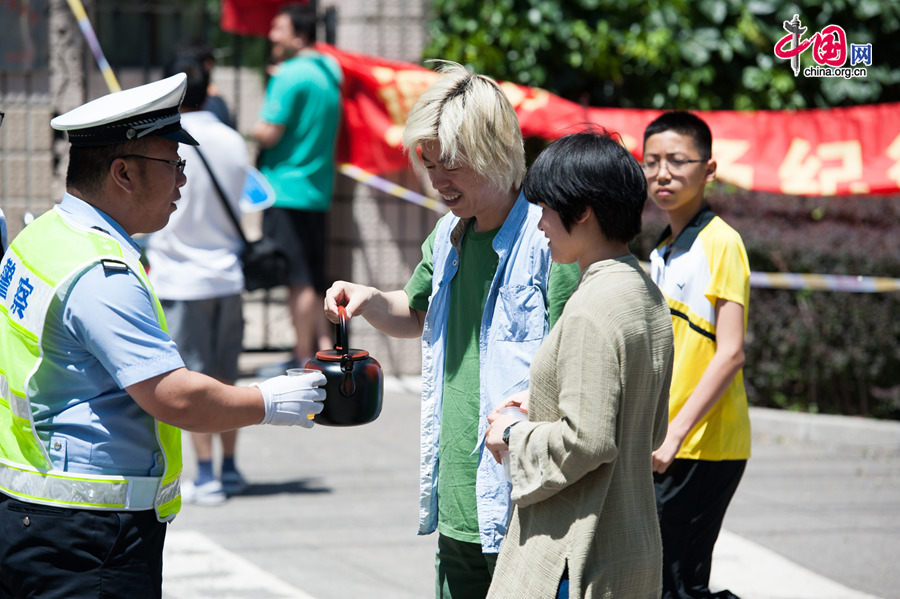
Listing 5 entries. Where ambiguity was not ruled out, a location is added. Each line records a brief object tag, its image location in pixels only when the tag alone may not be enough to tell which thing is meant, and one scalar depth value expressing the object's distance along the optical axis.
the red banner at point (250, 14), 17.11
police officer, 5.12
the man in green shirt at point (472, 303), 6.03
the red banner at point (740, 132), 15.36
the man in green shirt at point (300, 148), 15.43
